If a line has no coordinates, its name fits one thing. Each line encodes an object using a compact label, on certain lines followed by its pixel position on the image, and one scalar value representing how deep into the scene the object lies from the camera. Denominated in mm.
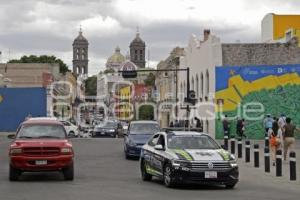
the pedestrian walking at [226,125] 44988
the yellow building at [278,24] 62125
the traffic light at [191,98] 43950
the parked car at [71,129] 56075
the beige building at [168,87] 71875
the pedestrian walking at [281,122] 29356
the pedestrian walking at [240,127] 44594
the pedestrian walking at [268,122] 38122
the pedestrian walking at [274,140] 24938
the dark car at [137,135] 28266
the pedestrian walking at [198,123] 46694
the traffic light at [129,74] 48034
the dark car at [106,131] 57156
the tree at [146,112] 97619
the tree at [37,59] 121644
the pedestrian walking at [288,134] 25094
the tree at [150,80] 129625
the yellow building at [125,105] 128325
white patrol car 16859
